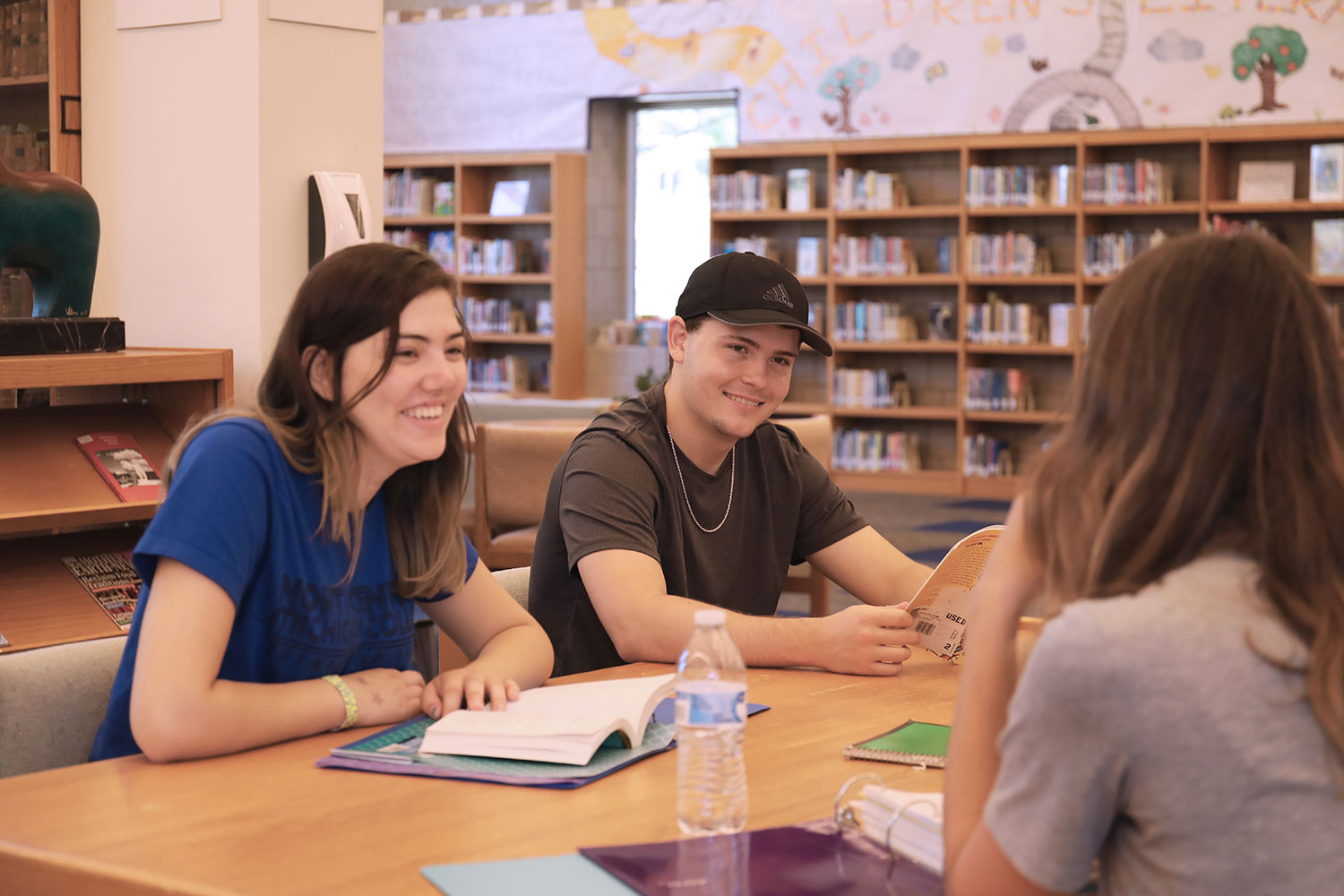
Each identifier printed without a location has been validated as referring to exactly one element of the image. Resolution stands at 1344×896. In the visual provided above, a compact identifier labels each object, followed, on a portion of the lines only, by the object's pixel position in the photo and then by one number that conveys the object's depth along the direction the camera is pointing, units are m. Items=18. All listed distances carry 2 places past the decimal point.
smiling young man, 1.95
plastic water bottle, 1.26
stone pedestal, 2.63
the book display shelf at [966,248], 7.78
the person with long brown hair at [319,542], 1.48
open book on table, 1.47
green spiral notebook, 1.50
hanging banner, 7.48
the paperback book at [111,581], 2.82
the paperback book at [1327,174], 7.31
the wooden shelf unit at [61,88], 3.41
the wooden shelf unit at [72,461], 2.64
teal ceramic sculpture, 2.73
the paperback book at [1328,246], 7.40
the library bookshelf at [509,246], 9.28
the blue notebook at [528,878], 1.12
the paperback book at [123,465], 2.80
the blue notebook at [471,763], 1.41
